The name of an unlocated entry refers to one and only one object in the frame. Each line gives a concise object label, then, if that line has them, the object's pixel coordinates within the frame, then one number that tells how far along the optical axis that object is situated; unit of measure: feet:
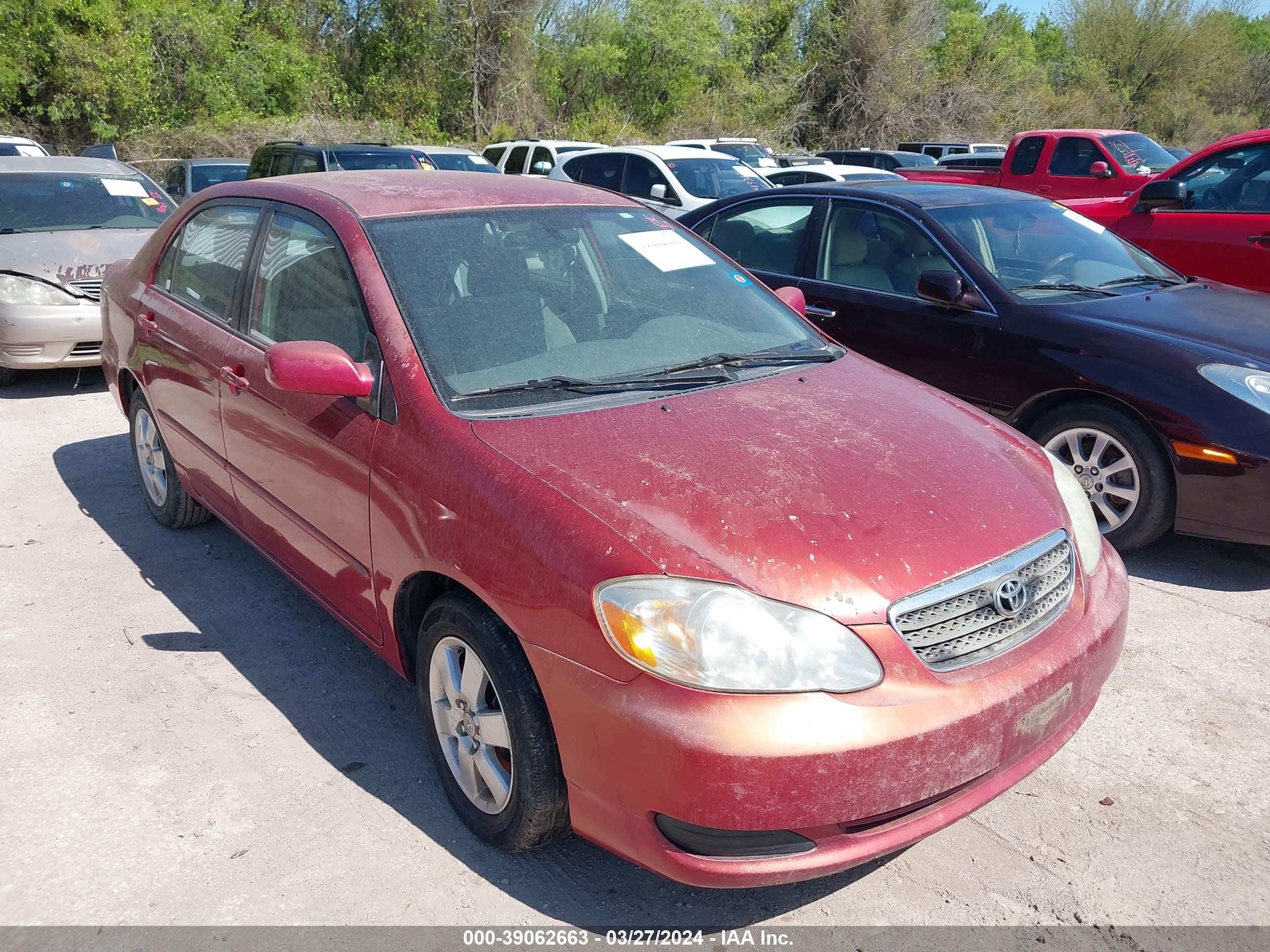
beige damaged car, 23.16
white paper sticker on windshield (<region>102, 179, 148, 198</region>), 27.11
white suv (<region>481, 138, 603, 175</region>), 53.88
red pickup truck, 45.01
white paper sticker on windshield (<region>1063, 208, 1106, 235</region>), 18.95
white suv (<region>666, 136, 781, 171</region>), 61.21
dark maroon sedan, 14.03
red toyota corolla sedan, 7.29
